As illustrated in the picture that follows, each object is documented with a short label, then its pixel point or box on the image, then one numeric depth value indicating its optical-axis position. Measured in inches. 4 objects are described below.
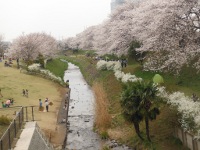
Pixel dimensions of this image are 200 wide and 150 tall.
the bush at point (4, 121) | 886.4
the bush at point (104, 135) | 981.7
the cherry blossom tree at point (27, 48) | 2689.5
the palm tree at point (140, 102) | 794.8
